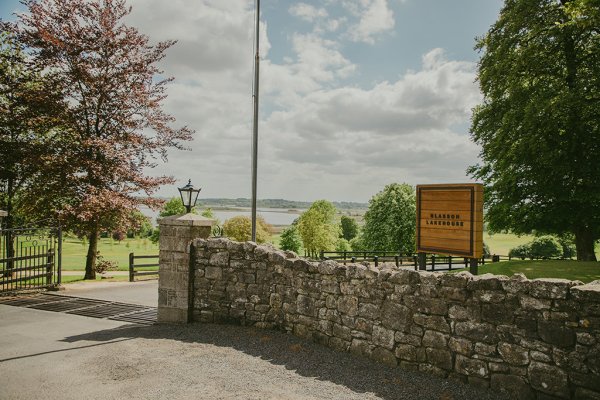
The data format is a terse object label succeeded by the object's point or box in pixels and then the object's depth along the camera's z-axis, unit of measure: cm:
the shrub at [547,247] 3931
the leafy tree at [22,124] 1463
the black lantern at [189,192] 833
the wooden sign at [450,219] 626
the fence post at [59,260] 1177
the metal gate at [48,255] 1141
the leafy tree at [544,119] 1402
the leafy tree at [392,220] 3547
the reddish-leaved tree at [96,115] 1466
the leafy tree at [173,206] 4572
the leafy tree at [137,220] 1630
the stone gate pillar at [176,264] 799
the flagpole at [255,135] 1009
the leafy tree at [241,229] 3794
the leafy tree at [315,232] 4897
